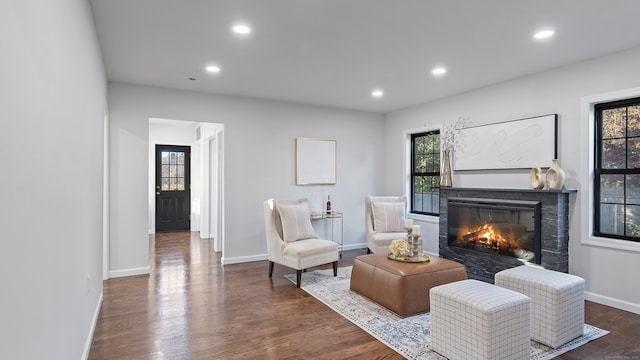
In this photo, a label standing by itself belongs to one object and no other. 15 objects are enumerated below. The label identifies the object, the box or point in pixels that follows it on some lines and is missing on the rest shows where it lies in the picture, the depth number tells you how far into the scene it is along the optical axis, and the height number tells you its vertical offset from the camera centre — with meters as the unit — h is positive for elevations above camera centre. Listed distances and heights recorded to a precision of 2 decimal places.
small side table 5.71 -0.63
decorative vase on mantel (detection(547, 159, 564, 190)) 3.81 +0.00
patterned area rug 2.66 -1.26
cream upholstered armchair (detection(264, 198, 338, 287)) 4.27 -0.80
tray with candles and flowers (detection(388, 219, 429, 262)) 3.70 -0.74
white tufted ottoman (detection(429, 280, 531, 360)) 2.31 -0.97
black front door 8.43 -0.25
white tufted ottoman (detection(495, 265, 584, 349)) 2.71 -0.97
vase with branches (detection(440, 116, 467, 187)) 5.18 +0.49
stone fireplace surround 3.81 -0.65
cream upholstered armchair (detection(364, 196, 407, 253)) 5.30 -0.64
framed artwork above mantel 4.11 +0.40
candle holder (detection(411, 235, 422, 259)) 3.73 -0.72
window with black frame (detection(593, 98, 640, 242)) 3.55 +0.07
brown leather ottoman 3.28 -0.97
